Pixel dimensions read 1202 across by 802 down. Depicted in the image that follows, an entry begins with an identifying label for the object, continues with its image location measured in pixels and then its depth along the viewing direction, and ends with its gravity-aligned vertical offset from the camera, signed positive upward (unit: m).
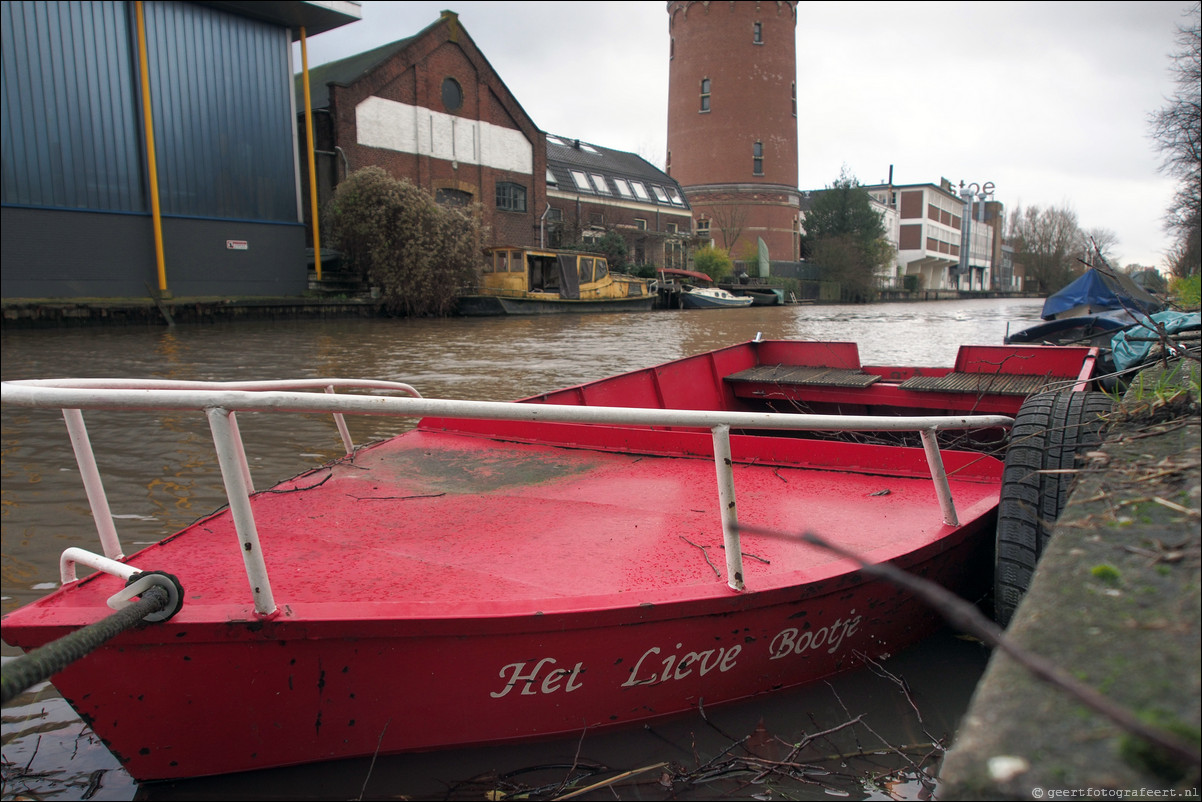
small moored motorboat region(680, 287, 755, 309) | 34.62 +0.04
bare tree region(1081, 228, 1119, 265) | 67.21 +5.02
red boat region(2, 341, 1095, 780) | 1.95 -0.89
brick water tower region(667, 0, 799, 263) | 47.47 +11.64
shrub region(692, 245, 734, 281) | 41.38 +2.01
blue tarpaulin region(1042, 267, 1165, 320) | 11.97 -0.10
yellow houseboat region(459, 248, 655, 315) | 24.75 +0.63
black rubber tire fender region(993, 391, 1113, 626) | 2.73 -0.72
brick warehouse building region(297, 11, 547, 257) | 26.16 +6.66
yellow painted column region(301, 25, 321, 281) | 22.58 +4.23
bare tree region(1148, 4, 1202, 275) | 24.20 +4.91
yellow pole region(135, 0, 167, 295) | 19.02 +3.73
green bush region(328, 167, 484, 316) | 23.00 +2.00
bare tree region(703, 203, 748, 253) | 48.41 +5.13
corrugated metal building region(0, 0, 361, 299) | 17.86 +4.17
